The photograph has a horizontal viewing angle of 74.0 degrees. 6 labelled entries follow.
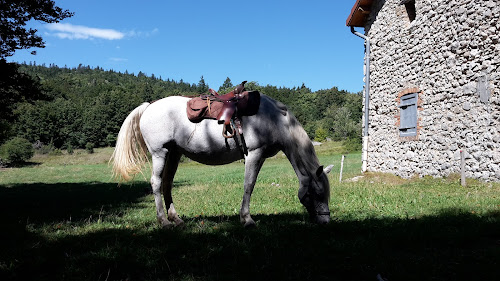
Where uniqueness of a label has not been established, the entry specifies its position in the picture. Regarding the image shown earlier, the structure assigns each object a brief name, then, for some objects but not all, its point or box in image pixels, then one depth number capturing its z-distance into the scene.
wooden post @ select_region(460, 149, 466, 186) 8.96
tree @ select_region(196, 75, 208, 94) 139.38
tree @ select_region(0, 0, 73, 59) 9.26
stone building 8.68
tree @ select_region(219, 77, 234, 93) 86.32
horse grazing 4.57
